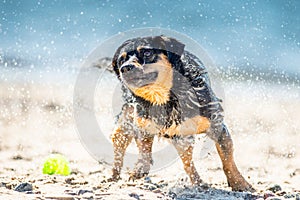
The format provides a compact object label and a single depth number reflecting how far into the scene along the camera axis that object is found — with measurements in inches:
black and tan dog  373.1
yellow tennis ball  466.9
